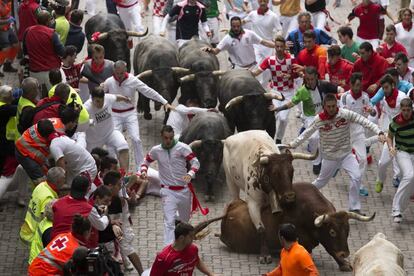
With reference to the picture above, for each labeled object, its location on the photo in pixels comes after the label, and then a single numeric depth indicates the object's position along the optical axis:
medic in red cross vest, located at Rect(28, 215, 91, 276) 15.16
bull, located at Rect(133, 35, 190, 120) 23.59
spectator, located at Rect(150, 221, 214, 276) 15.26
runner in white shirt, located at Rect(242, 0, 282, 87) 26.02
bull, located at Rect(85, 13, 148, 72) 24.95
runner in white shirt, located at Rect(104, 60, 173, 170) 21.65
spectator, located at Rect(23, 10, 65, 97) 22.28
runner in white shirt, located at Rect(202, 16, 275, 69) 24.58
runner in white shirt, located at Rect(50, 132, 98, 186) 18.20
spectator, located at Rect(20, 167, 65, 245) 17.16
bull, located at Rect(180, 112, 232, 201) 20.89
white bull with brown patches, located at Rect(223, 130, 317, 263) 18.42
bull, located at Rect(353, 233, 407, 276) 15.51
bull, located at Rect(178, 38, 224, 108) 23.11
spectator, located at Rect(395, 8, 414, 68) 25.05
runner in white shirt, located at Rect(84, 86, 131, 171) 20.33
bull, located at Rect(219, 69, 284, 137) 21.98
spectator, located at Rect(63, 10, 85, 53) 23.88
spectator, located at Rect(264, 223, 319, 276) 15.27
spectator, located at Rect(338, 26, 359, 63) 23.98
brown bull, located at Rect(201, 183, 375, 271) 18.12
